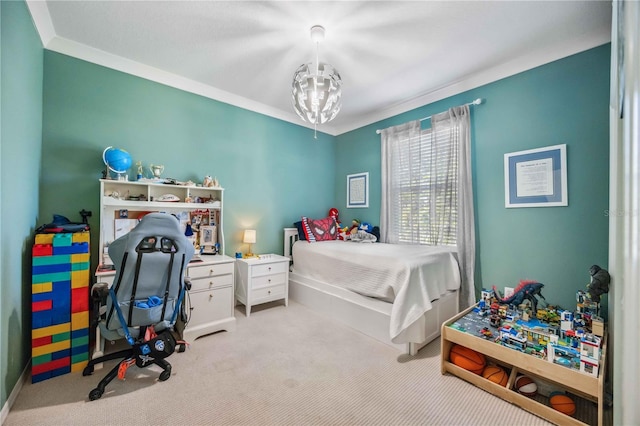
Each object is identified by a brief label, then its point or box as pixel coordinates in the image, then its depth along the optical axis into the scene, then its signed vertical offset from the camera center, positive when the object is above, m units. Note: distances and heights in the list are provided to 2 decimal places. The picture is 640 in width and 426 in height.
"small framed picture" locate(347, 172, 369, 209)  4.05 +0.38
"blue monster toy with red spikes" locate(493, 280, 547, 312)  2.02 -0.65
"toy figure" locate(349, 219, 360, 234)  3.84 -0.21
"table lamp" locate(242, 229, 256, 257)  3.22 -0.32
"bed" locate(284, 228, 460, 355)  2.13 -0.75
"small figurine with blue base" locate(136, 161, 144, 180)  2.58 +0.42
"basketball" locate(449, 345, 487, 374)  1.80 -1.06
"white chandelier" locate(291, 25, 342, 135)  1.98 +1.00
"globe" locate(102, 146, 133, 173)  2.33 +0.48
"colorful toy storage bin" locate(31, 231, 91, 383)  1.75 -0.68
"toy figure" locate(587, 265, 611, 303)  1.64 -0.46
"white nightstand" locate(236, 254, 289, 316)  2.94 -0.83
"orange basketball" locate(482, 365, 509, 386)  1.69 -1.10
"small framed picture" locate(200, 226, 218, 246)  2.95 -0.29
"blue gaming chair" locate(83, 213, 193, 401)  1.64 -0.56
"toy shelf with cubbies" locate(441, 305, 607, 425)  1.37 -1.01
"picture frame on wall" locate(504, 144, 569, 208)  2.31 +0.37
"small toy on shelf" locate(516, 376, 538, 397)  1.62 -1.12
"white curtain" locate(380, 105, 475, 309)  2.83 +0.33
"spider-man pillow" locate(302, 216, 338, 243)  3.62 -0.24
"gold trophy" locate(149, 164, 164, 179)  2.64 +0.43
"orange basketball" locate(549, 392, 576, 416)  1.46 -1.11
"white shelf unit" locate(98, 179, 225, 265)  2.35 +0.08
